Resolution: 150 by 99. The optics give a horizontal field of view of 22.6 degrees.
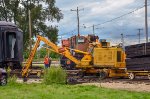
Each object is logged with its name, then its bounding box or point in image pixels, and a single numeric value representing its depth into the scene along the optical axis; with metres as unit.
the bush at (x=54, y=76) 17.49
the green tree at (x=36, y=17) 48.31
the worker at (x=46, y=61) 31.55
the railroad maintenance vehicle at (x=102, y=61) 23.25
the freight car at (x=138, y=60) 21.89
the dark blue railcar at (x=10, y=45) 24.60
